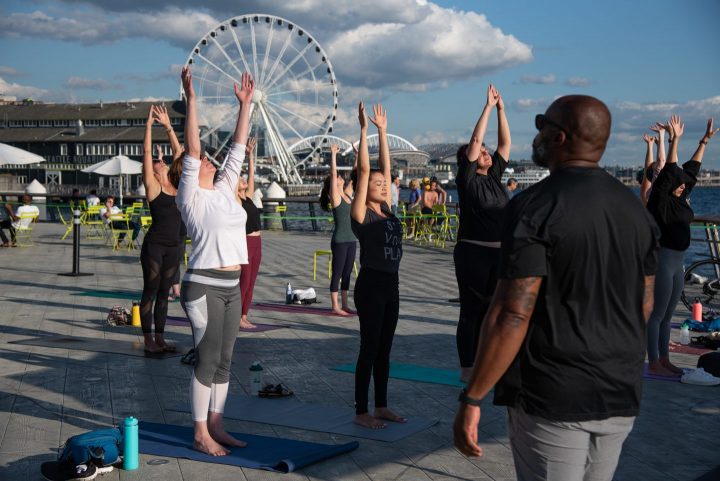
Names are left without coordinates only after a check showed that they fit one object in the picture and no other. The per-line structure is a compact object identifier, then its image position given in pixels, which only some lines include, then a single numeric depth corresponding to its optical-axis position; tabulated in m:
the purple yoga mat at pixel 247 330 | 9.80
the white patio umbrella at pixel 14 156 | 21.52
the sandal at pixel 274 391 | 6.49
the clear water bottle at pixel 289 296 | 12.16
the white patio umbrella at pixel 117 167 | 30.03
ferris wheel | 44.78
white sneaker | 7.02
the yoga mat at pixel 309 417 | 5.54
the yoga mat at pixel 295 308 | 11.32
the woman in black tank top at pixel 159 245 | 7.65
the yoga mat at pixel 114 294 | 12.68
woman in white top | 5.00
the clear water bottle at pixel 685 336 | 9.14
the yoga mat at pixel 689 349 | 8.72
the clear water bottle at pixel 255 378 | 6.63
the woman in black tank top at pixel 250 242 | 9.47
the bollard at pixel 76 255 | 15.41
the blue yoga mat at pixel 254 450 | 4.82
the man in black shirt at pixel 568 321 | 2.62
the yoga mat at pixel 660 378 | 7.21
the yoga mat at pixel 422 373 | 7.14
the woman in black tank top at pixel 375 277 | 5.56
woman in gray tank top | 10.02
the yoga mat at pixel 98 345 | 8.16
